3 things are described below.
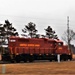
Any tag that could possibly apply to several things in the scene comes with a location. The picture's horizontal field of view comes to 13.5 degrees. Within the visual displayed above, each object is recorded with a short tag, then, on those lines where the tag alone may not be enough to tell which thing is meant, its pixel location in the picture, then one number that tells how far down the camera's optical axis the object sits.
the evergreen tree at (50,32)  118.30
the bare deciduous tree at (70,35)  135.25
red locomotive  47.12
